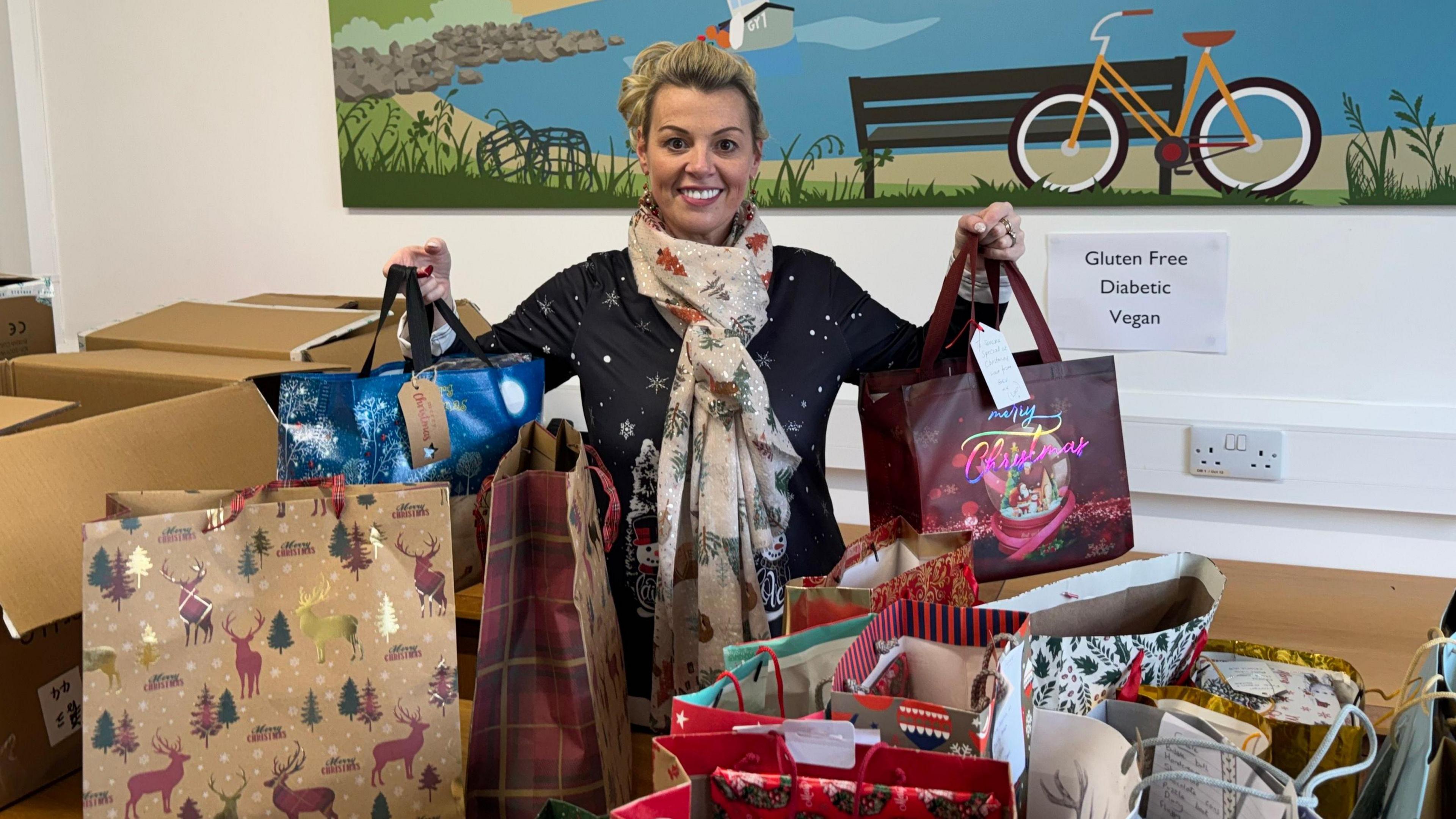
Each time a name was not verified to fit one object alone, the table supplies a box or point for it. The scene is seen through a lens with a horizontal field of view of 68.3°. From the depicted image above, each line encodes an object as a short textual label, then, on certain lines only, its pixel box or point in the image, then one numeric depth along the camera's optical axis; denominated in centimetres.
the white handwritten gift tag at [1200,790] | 74
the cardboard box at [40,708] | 114
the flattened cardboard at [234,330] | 170
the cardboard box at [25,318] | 170
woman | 128
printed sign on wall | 189
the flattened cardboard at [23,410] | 120
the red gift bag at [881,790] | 72
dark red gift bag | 125
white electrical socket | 186
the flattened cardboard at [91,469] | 104
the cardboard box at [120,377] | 145
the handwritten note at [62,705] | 118
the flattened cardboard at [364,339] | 169
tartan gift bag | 104
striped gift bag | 77
